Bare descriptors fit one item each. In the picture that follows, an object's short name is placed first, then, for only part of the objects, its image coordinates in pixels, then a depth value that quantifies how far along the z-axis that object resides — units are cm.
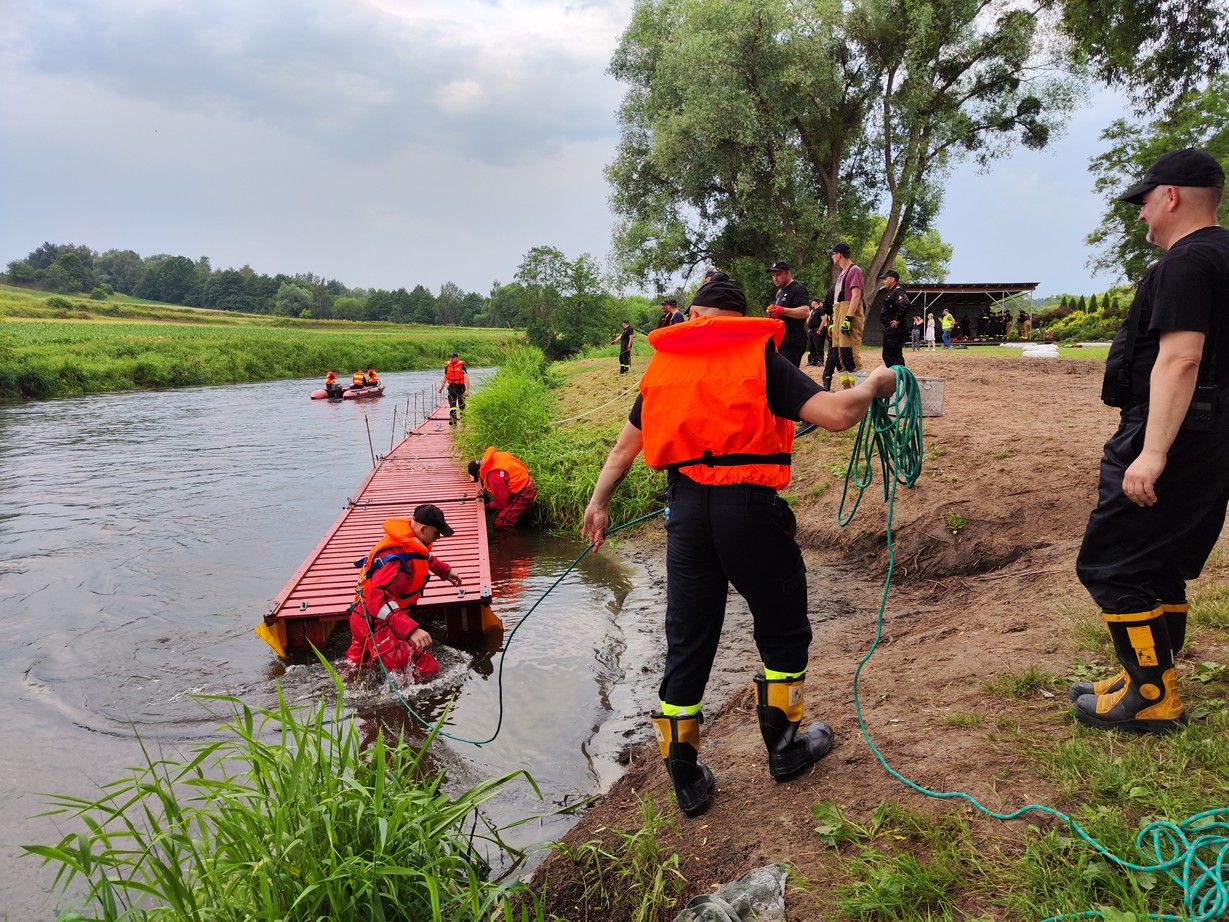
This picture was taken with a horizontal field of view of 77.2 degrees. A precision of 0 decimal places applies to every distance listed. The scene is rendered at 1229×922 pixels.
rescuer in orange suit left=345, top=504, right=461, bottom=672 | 554
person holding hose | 275
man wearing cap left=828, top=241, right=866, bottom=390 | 862
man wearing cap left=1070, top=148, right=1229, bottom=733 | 249
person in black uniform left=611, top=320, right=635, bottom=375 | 1909
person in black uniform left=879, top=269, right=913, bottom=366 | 860
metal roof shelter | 2812
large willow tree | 2086
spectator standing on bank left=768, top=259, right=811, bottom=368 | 827
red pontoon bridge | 640
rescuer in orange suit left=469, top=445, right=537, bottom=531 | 1025
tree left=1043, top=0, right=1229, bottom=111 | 930
